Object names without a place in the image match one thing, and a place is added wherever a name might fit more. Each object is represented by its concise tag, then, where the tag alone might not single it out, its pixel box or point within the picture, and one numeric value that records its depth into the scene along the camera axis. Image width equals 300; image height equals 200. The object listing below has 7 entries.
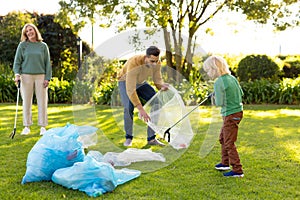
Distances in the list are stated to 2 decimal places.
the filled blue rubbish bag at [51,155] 3.52
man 4.50
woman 5.57
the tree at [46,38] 14.47
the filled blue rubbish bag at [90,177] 3.29
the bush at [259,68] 11.25
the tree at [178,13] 9.98
